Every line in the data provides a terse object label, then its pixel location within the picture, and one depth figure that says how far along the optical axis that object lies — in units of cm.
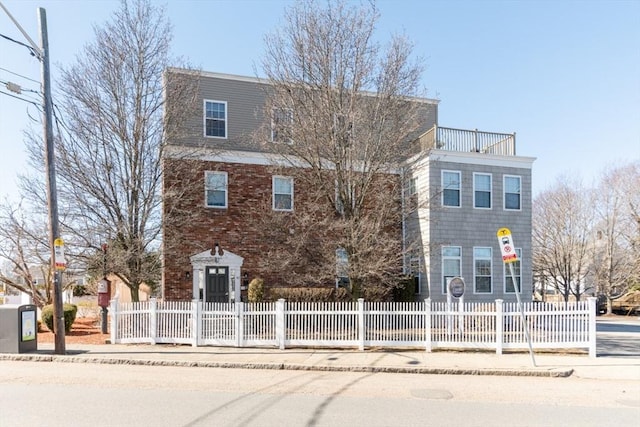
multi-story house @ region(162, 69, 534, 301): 1859
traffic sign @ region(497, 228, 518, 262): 1060
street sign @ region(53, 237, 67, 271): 1188
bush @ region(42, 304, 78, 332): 1508
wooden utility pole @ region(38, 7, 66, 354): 1188
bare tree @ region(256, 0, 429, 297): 1412
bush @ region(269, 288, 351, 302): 1781
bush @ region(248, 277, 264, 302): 1772
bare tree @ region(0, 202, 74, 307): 1545
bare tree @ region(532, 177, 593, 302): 3341
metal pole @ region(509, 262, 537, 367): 1052
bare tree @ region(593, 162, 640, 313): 3244
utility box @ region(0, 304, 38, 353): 1192
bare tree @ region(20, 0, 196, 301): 1505
